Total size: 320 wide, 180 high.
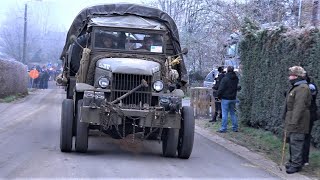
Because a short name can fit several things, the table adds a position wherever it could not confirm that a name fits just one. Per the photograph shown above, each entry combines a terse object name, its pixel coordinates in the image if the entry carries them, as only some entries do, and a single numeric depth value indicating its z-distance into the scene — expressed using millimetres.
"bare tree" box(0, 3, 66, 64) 67625
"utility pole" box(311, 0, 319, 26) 18778
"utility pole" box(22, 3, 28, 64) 47538
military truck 10492
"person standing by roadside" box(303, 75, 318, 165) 10148
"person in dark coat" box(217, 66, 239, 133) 16156
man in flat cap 9859
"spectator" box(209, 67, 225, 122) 18156
